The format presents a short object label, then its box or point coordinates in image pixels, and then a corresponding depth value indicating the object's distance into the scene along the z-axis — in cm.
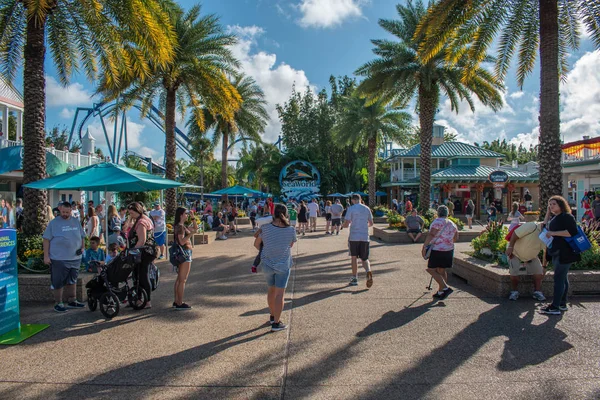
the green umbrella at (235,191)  2455
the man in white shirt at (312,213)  2072
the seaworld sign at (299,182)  4078
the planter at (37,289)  686
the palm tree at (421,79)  1850
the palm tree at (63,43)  841
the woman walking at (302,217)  1919
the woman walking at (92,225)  1050
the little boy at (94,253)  787
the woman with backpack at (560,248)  578
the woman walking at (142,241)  618
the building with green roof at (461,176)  3516
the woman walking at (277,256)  532
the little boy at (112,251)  838
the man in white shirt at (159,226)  1123
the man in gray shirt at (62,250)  611
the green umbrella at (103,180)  815
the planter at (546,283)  690
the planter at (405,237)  1524
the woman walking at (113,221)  1140
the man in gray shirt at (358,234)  801
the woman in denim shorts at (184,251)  625
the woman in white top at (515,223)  711
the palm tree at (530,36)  893
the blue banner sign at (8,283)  516
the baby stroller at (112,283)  598
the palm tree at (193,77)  1648
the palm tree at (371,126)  3081
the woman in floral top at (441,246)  666
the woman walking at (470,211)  1936
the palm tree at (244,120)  2862
